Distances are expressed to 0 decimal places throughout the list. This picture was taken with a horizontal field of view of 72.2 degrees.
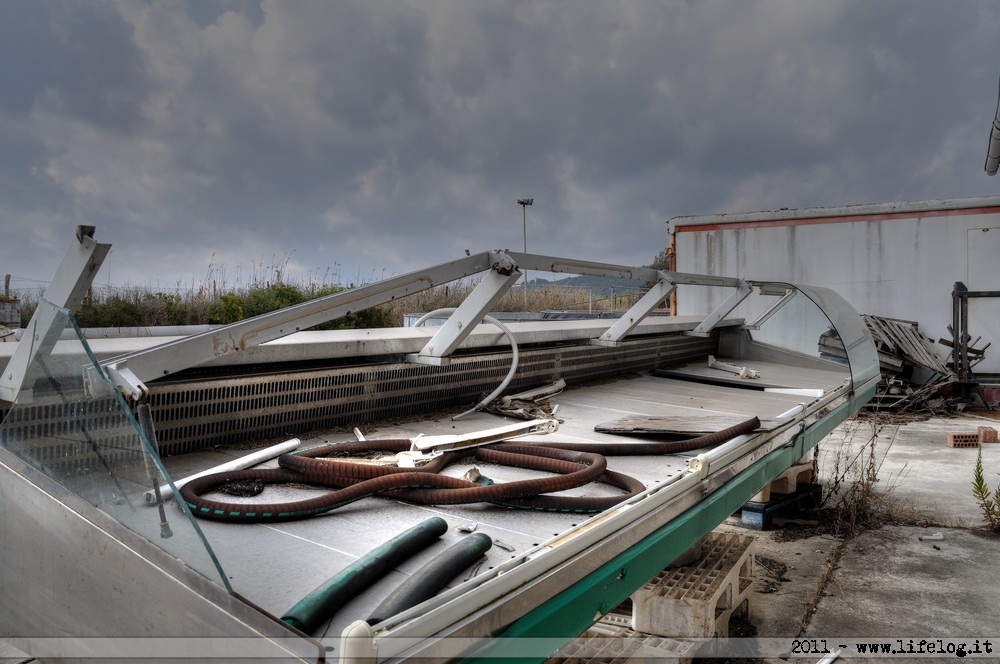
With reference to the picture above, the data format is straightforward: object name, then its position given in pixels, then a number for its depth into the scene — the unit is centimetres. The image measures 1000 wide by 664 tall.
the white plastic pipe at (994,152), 711
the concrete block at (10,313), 790
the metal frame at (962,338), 985
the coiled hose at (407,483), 166
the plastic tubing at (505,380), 316
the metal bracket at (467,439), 227
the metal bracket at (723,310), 491
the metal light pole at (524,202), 2212
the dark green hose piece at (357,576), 113
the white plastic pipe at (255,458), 197
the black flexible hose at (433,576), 114
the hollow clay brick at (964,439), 739
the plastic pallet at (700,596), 291
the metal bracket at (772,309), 464
